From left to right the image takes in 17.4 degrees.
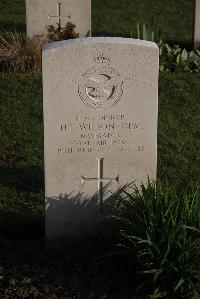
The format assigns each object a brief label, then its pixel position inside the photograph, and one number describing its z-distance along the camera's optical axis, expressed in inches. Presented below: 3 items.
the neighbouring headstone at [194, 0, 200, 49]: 406.4
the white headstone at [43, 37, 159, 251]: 171.2
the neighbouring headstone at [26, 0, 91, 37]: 382.3
